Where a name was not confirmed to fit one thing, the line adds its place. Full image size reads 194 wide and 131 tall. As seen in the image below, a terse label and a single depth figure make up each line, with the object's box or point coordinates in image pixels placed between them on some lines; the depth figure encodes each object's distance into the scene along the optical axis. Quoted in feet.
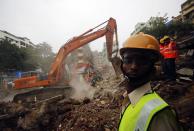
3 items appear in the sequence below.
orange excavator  17.45
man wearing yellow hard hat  1.93
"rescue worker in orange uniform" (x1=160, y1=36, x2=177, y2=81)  12.01
